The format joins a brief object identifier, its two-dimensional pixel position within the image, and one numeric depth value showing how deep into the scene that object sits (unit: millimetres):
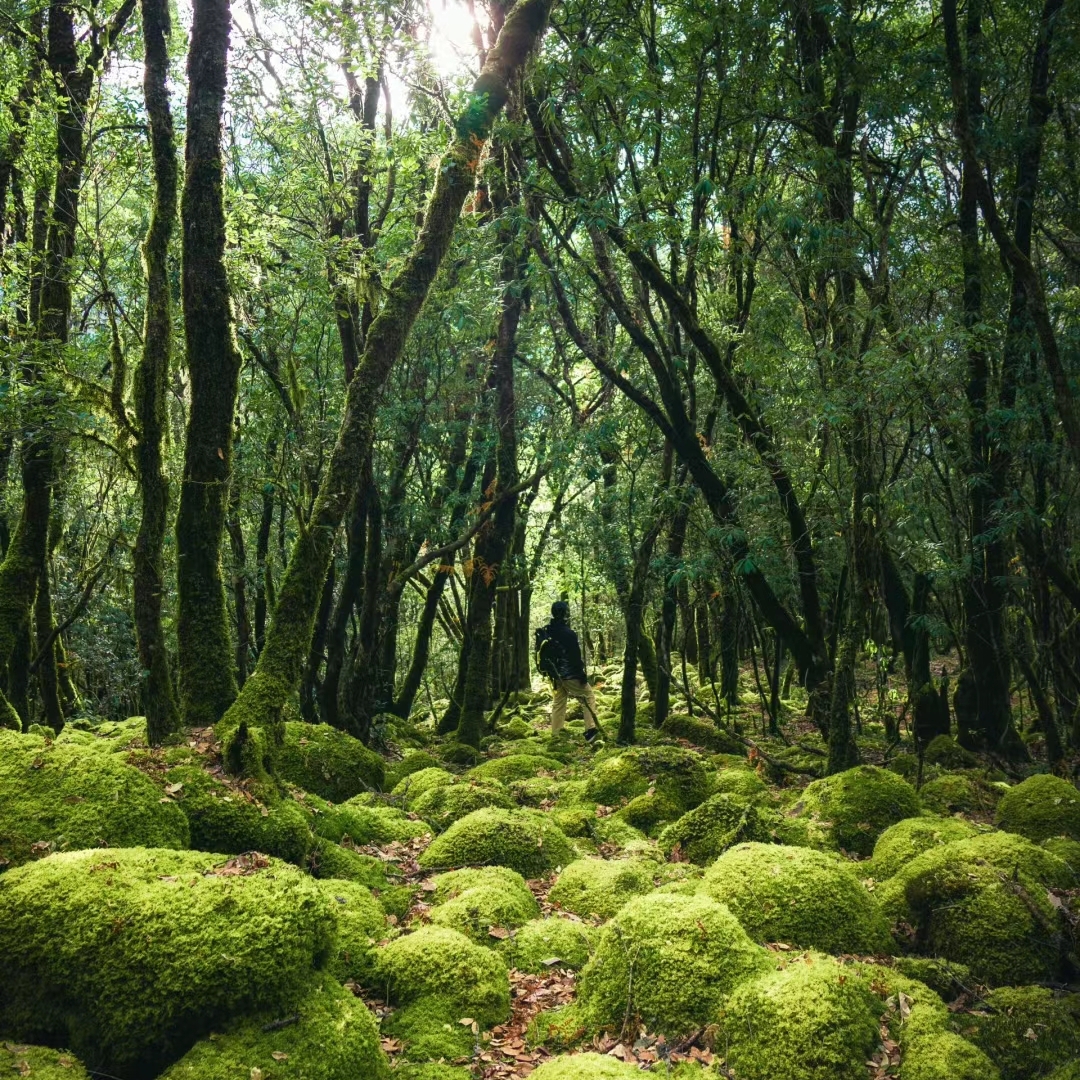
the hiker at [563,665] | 14078
